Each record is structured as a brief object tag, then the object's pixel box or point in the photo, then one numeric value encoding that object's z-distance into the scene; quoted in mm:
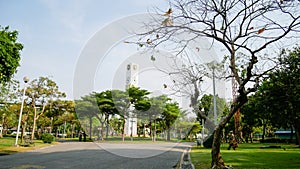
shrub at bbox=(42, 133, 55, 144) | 21438
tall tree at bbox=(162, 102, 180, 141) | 27234
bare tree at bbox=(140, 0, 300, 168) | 6281
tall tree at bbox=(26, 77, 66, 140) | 20406
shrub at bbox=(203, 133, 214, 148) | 17034
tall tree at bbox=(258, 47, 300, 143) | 15930
